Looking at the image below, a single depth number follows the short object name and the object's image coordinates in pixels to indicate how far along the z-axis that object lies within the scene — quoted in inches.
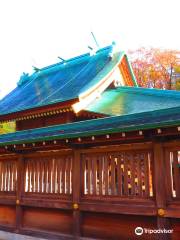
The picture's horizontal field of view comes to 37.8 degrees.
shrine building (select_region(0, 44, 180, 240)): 242.2
